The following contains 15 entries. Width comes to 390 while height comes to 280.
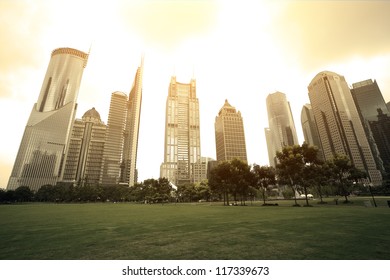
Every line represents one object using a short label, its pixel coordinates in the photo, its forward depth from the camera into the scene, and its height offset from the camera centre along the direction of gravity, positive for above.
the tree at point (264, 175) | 43.62 +4.87
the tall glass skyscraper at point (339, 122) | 145.88 +59.60
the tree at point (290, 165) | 35.17 +5.73
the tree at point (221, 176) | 47.47 +5.44
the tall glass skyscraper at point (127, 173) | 192.88 +26.63
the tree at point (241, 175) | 45.06 +5.19
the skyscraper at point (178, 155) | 182.75 +42.05
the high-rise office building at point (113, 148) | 172.62 +47.57
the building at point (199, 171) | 184.02 +25.85
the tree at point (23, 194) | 95.21 +4.26
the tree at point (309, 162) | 35.28 +6.21
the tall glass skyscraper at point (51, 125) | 148.04 +61.17
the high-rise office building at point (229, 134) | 176.00 +58.06
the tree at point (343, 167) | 37.44 +5.32
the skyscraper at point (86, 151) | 166.38 +43.11
